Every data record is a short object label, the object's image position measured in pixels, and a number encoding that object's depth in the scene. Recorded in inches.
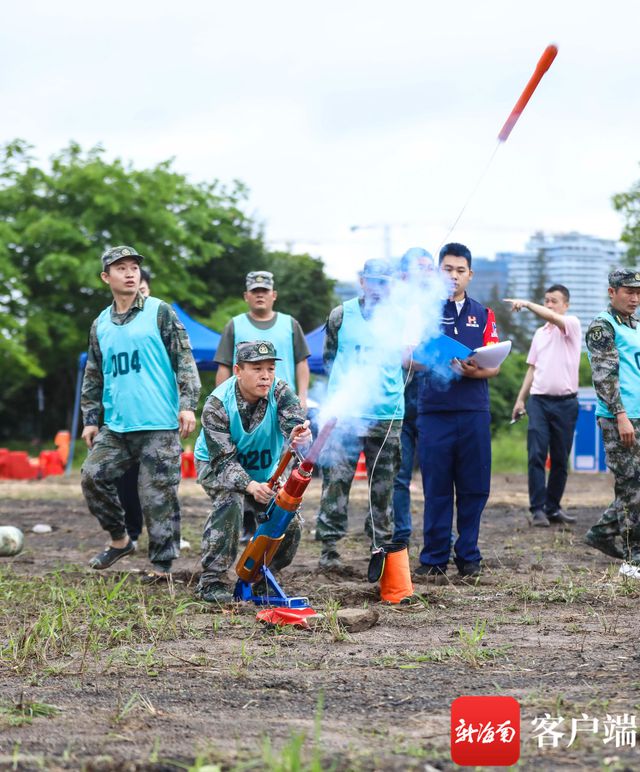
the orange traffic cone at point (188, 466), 835.1
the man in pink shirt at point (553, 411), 457.4
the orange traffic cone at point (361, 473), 794.8
